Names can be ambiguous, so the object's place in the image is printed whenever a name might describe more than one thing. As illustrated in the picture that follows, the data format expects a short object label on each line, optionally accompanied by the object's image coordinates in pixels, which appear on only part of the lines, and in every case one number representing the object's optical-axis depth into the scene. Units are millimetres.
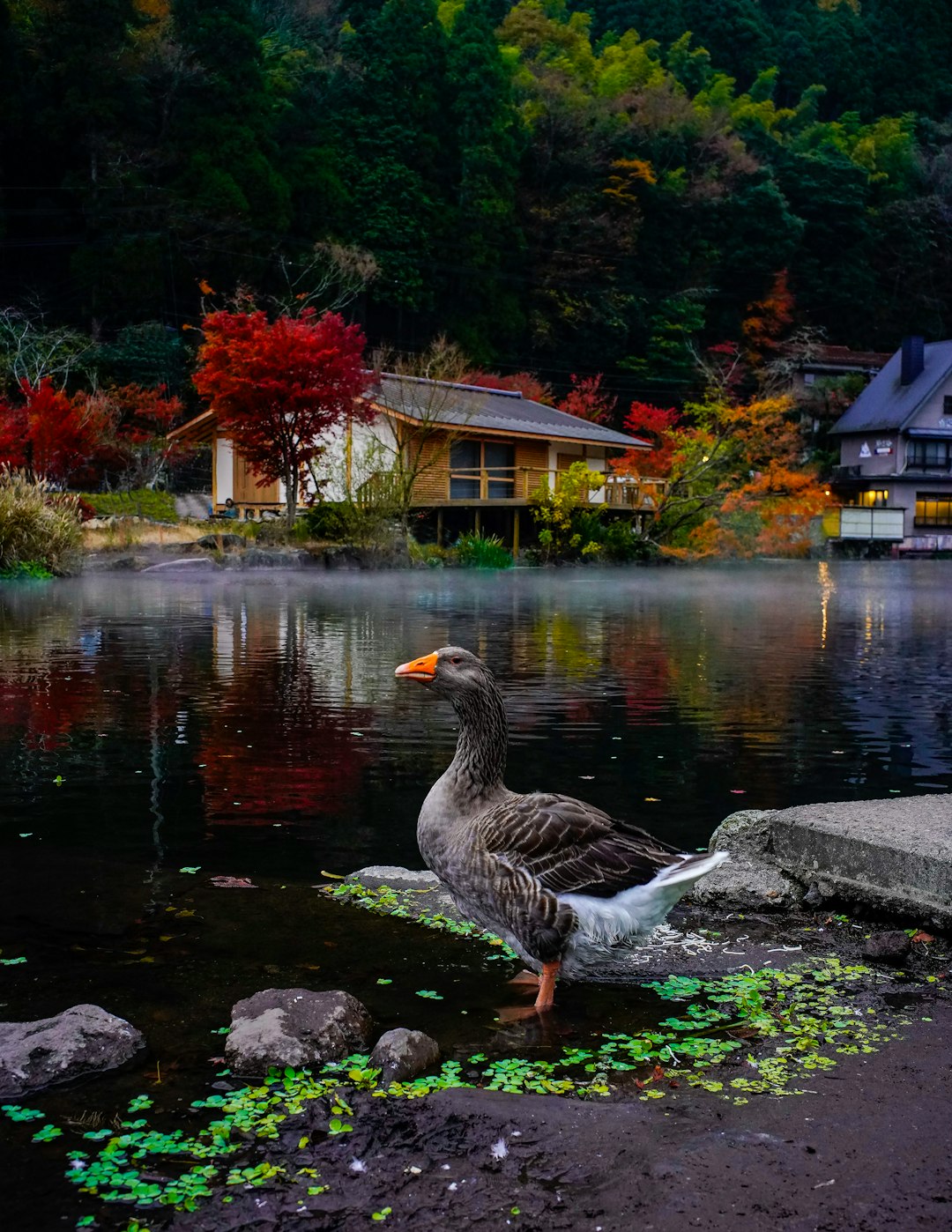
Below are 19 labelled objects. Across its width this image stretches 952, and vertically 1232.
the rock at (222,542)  32500
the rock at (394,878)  5699
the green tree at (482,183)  55688
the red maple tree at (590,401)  53656
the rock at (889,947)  4695
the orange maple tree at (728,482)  43344
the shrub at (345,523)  33969
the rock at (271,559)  31750
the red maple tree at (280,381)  32188
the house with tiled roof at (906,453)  56719
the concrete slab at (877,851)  4875
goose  4203
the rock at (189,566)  30875
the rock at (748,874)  5406
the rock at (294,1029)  3801
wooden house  37125
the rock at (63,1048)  3688
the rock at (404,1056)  3719
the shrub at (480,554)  37031
